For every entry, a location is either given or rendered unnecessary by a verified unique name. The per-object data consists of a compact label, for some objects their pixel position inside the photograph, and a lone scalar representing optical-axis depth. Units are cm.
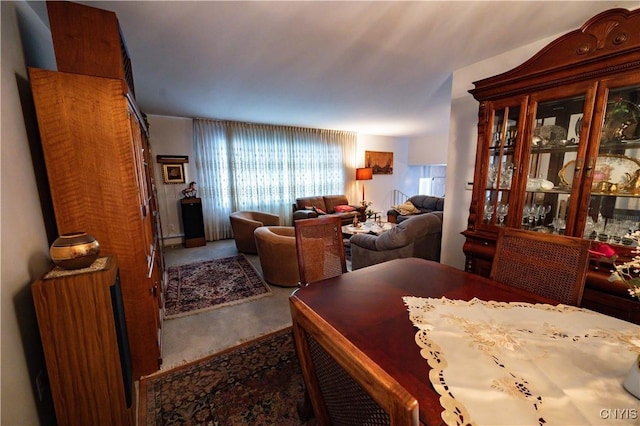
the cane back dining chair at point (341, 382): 36
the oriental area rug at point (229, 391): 142
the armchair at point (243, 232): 415
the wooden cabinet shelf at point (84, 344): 112
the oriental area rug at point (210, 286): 263
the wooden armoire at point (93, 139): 137
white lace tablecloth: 63
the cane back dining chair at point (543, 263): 121
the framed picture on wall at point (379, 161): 705
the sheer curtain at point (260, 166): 499
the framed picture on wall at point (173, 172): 463
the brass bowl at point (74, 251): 119
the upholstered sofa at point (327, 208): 543
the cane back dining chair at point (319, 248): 164
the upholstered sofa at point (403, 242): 274
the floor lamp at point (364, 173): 664
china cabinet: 149
